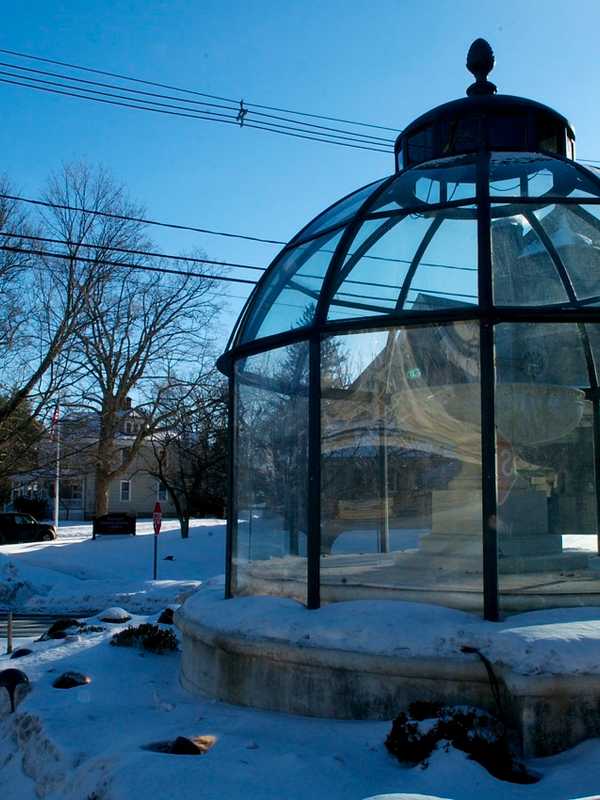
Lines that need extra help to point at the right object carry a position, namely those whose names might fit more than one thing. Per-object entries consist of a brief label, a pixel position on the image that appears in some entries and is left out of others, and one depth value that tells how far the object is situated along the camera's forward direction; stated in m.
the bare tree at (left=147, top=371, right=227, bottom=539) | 32.25
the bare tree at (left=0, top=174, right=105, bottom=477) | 25.34
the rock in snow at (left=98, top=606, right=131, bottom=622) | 9.36
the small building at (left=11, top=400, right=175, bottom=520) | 50.41
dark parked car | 33.44
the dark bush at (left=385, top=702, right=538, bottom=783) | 4.28
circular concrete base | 4.62
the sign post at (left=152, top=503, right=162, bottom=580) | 21.03
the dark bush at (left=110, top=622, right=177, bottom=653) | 7.59
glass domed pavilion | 6.04
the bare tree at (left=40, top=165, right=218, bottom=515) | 33.41
